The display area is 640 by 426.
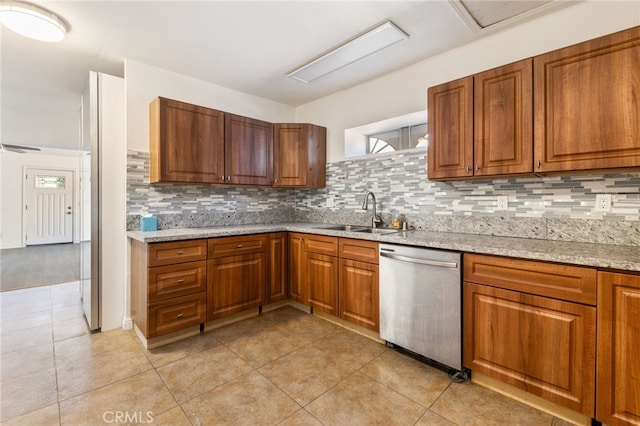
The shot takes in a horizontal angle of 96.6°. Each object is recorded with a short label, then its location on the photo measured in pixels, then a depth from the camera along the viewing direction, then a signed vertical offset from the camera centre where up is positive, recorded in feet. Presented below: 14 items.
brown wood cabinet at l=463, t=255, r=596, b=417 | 4.66 -2.22
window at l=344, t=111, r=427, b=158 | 9.07 +2.68
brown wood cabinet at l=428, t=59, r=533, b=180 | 6.09 +2.05
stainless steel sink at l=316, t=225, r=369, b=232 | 10.25 -0.57
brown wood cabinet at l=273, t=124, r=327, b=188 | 11.16 +2.19
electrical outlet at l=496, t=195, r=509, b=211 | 7.15 +0.22
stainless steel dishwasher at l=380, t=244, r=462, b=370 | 6.07 -2.08
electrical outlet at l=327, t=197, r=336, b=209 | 11.54 +0.39
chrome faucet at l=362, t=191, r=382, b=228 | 9.69 -0.08
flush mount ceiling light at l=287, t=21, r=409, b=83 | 7.25 +4.59
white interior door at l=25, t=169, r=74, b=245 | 23.04 +0.44
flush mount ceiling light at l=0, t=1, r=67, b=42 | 6.07 +4.31
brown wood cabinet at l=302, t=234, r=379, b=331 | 7.82 -1.97
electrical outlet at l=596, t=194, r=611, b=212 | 5.85 +0.20
